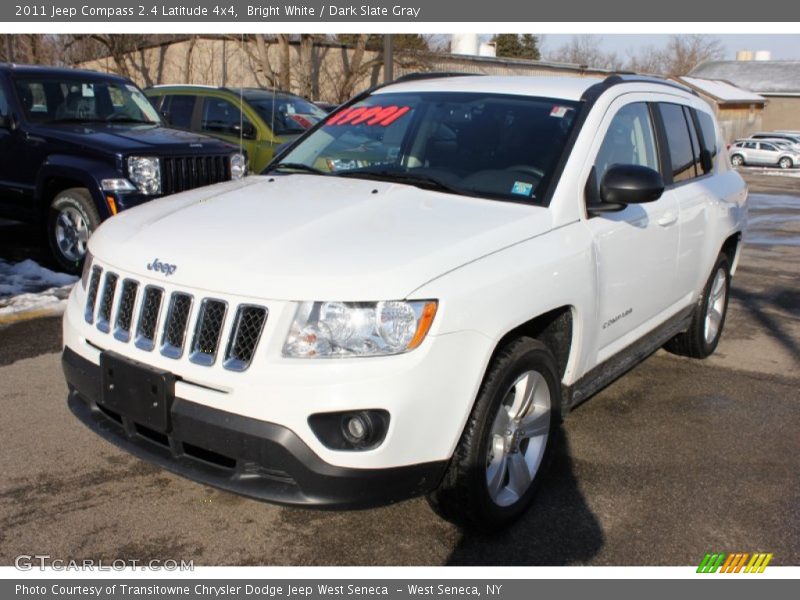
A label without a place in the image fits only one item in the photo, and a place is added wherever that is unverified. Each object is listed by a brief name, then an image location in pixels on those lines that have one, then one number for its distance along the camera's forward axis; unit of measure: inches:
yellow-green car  414.6
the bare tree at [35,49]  1182.9
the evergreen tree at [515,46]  2447.1
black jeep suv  288.7
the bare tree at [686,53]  3272.6
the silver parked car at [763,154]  1531.7
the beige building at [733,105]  2046.0
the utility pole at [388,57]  507.2
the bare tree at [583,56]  2881.4
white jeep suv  109.4
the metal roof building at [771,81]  2465.6
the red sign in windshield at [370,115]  178.2
